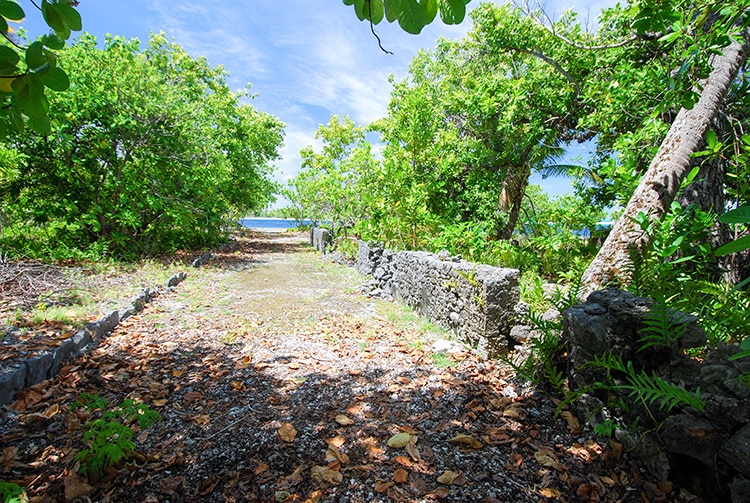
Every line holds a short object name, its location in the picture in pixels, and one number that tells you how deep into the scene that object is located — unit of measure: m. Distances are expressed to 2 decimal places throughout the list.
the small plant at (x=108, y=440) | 2.14
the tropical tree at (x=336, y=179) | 10.96
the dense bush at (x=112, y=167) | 7.61
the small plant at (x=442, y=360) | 3.89
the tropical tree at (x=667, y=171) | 3.62
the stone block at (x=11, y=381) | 2.76
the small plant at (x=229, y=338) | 4.54
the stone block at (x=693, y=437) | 1.90
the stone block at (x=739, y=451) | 1.71
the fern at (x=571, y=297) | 3.44
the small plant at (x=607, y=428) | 2.40
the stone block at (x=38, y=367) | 3.06
